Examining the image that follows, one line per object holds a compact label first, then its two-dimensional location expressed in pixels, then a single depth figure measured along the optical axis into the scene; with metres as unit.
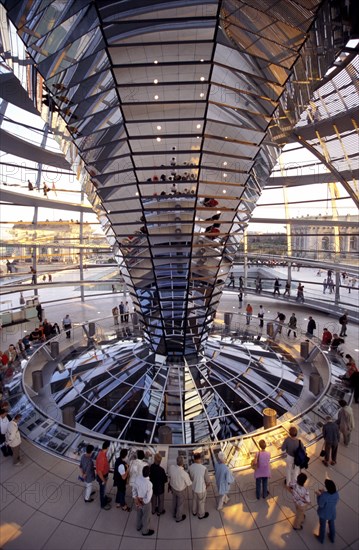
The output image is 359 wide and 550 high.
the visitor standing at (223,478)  6.01
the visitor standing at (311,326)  16.92
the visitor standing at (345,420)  7.66
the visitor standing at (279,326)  17.03
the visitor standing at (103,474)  6.15
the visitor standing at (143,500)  5.51
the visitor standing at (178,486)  5.80
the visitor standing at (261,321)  17.40
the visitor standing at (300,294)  23.65
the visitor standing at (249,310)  20.96
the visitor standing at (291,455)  6.53
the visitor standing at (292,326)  15.84
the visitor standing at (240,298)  26.06
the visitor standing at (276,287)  25.13
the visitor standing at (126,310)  20.37
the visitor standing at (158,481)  5.85
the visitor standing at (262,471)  6.28
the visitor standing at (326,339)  14.36
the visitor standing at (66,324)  18.84
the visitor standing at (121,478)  6.01
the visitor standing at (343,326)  17.20
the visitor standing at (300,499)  5.49
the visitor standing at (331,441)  7.03
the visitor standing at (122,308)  22.41
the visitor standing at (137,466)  5.92
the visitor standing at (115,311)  21.67
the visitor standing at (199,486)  5.86
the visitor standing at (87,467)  6.29
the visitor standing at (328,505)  5.23
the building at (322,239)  22.52
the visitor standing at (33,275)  26.23
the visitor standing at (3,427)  7.53
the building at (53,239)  25.30
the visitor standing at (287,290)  25.14
